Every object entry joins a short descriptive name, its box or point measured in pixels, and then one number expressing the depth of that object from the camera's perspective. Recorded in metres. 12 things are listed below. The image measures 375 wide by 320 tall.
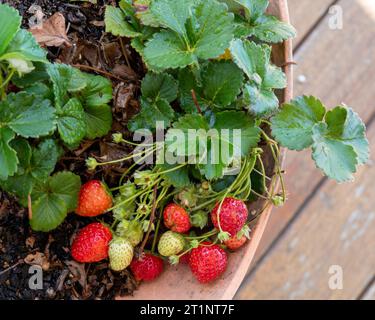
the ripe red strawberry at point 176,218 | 0.83
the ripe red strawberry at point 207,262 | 0.83
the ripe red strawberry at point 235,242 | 0.84
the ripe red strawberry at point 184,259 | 0.86
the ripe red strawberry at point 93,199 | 0.83
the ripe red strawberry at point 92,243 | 0.83
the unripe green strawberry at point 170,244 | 0.83
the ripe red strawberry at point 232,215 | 0.82
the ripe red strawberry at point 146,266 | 0.84
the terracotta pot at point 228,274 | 0.84
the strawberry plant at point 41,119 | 0.76
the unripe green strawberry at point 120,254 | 0.82
